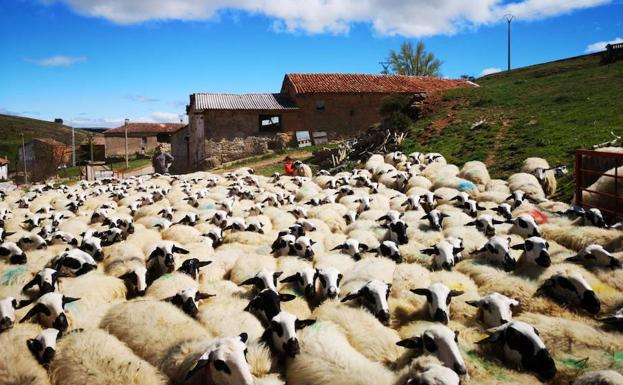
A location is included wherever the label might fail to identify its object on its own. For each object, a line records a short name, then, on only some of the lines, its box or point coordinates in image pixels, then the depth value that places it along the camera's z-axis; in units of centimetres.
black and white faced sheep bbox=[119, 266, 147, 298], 607
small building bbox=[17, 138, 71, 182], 3196
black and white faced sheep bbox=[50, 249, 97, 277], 648
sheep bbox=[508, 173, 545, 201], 1054
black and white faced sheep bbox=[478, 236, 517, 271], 612
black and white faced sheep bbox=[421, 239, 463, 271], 628
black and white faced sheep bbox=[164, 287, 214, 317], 509
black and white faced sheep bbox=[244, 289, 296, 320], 499
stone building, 2864
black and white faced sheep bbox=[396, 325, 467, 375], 379
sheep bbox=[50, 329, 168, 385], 390
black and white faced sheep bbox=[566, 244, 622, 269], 564
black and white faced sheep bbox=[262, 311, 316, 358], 422
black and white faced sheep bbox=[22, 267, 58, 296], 568
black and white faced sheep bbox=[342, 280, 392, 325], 497
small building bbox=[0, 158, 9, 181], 4472
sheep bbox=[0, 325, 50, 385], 396
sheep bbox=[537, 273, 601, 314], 491
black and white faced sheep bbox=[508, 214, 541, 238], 728
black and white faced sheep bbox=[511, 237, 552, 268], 586
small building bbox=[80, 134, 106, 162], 4775
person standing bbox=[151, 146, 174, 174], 2109
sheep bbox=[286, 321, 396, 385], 373
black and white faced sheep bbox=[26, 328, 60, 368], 420
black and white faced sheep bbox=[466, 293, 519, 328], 468
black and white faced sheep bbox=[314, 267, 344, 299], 560
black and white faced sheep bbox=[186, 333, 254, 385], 364
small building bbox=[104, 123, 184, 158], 4822
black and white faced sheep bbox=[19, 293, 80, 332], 493
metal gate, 837
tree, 5681
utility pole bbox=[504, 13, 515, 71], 5756
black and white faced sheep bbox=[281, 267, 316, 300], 580
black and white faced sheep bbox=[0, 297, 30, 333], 477
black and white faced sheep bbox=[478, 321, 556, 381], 386
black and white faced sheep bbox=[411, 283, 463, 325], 483
